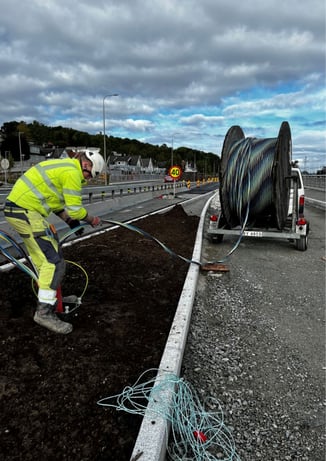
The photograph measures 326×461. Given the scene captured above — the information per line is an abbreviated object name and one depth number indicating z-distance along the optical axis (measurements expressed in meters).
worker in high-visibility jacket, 3.60
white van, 9.13
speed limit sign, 26.86
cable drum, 8.06
